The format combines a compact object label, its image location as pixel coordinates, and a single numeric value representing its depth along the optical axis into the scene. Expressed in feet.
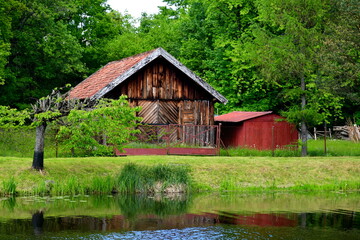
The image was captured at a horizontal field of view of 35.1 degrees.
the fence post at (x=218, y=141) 99.04
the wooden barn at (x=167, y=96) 102.42
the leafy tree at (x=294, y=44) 98.53
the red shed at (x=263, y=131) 108.47
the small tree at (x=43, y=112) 70.13
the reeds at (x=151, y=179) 70.74
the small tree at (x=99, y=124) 68.85
